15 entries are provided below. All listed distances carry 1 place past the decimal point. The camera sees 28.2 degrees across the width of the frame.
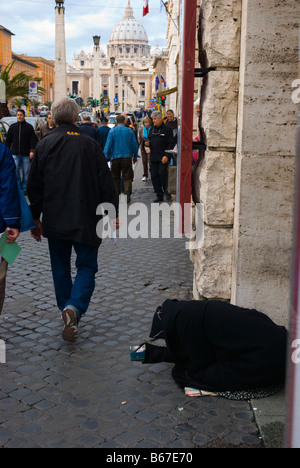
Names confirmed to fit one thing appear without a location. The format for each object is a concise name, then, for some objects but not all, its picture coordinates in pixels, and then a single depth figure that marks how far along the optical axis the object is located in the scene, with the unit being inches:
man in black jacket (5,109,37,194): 486.3
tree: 1153.1
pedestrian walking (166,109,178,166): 481.0
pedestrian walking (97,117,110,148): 567.5
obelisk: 944.3
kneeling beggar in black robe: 137.6
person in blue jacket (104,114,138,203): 463.5
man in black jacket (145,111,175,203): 471.8
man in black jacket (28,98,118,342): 176.9
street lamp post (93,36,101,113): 1446.1
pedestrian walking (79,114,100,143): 469.1
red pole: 173.8
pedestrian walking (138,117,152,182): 578.8
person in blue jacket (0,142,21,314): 168.6
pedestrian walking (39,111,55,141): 502.1
